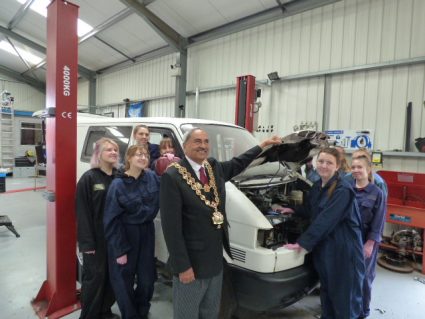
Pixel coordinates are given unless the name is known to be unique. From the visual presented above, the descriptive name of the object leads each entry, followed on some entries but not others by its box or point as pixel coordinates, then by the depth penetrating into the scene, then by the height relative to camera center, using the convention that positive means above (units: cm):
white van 197 -53
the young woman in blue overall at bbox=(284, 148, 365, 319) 205 -70
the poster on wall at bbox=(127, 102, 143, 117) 985 +122
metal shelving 1047 +4
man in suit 157 -49
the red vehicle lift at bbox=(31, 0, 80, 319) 237 -13
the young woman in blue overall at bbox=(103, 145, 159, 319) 213 -69
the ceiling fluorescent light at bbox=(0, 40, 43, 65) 1114 +364
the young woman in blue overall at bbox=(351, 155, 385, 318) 245 -52
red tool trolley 383 -72
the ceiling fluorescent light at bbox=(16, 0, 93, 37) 769 +380
